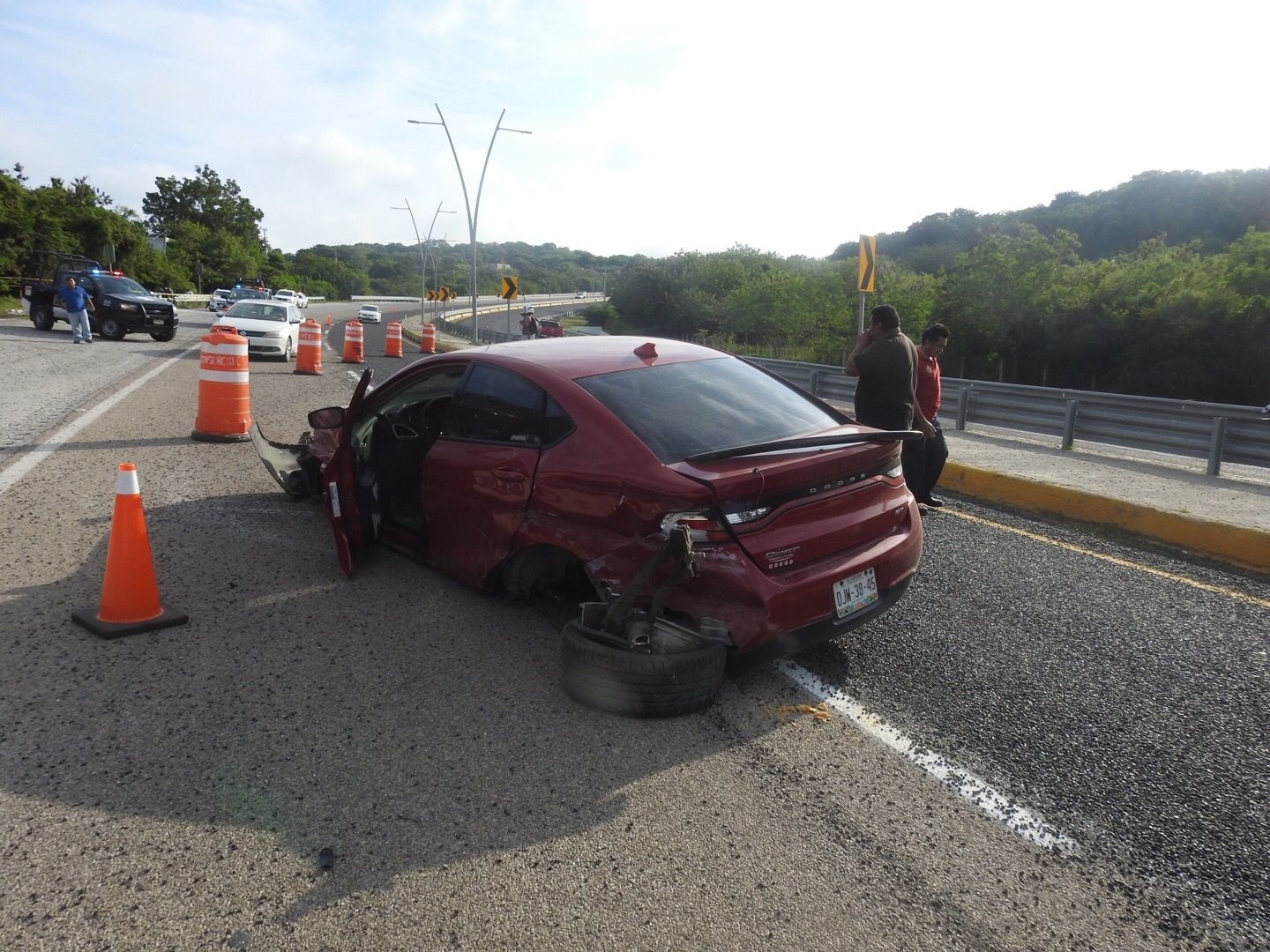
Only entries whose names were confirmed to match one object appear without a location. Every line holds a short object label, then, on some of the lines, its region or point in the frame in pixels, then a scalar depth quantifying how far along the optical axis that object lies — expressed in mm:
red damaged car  3701
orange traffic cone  4535
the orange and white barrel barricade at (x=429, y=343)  31184
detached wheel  3684
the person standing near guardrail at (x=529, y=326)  39438
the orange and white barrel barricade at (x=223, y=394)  10164
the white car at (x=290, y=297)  54191
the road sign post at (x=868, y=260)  11305
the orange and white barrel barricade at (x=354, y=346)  24297
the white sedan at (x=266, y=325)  21922
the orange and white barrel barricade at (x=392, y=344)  27500
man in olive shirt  7164
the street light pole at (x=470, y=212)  38297
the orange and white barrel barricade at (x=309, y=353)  20141
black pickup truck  25953
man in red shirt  7715
